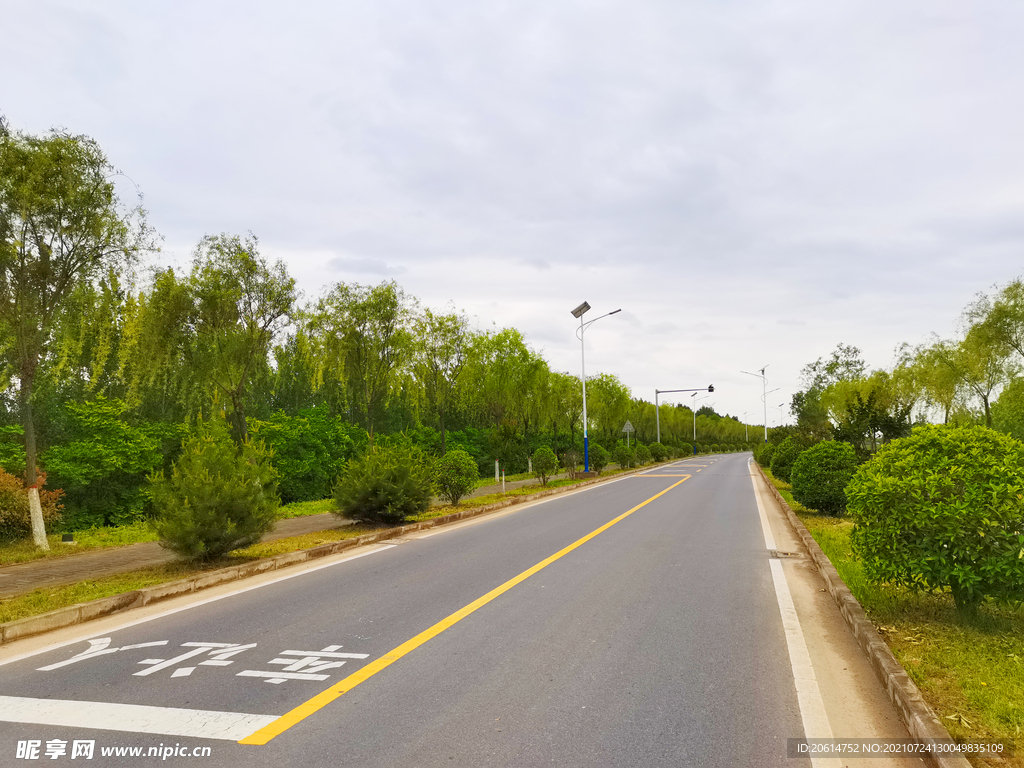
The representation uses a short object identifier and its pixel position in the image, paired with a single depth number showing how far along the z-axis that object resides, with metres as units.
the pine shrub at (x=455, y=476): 17.83
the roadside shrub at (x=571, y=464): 32.56
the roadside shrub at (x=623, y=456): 42.91
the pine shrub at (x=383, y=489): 13.42
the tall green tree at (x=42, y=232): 11.05
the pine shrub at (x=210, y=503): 8.55
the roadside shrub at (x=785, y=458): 25.14
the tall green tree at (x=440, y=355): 28.88
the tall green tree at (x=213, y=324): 19.50
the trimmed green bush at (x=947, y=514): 5.29
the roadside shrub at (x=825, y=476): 14.38
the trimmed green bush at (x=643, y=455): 48.59
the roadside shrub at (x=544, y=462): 26.69
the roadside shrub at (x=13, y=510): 13.27
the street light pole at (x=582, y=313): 34.03
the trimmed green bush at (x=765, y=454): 41.72
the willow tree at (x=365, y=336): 24.59
